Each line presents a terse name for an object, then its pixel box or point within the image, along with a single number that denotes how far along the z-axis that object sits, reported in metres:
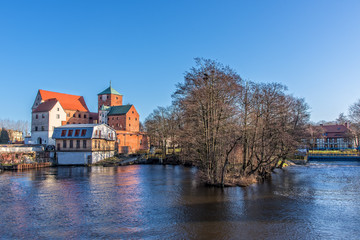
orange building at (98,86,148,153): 70.14
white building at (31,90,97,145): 66.19
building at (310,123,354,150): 96.56
